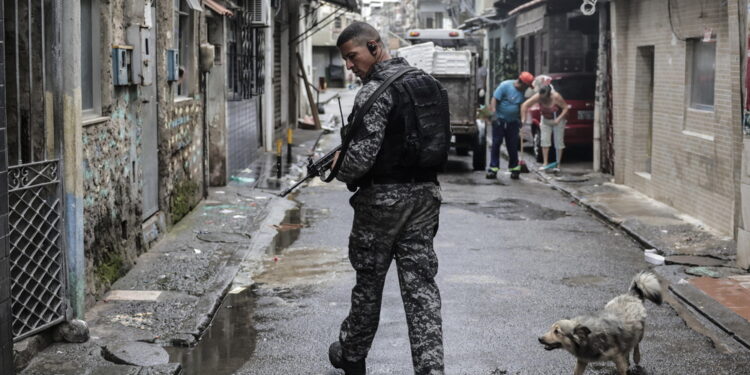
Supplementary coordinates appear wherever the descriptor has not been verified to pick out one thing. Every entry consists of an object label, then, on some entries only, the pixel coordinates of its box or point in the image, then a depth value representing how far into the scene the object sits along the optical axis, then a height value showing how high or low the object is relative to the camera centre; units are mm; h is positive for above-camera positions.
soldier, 5176 -398
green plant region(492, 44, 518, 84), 30016 +1317
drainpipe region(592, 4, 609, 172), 17297 +247
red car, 19031 -54
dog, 5469 -1276
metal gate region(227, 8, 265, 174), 15945 +375
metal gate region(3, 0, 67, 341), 5977 -305
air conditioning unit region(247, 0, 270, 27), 17625 +1721
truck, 17812 +332
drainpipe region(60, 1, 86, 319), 6285 -196
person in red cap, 16562 -220
